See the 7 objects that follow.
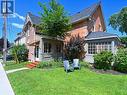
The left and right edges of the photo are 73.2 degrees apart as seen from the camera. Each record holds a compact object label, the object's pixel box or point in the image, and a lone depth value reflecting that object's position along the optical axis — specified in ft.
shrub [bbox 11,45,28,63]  39.41
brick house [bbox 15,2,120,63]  30.74
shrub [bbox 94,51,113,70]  26.33
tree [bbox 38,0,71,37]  32.09
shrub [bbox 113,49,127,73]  25.47
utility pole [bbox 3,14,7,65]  35.67
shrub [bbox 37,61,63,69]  27.18
